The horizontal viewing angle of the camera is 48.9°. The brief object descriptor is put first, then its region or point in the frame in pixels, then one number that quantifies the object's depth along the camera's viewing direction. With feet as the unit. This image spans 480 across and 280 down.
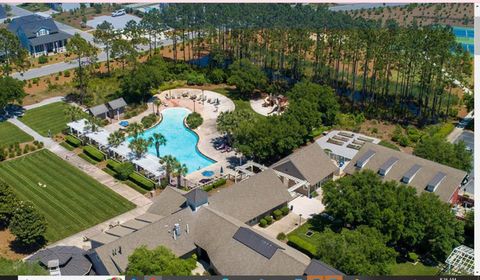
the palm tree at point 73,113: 308.79
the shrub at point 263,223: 222.28
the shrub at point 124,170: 260.21
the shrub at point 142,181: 253.24
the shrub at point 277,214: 228.24
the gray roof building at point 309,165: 248.11
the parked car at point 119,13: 551.59
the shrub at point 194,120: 312.09
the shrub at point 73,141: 296.05
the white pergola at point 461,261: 185.06
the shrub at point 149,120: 317.42
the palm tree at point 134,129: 284.41
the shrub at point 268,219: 224.76
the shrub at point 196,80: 380.99
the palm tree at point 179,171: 246.47
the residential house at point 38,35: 451.94
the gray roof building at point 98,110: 320.91
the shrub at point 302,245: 201.67
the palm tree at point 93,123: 295.89
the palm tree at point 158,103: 334.36
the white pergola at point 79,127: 297.74
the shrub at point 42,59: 430.20
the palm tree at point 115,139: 278.67
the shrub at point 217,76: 382.01
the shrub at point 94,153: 279.69
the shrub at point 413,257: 200.03
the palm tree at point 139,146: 268.62
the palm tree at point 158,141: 275.18
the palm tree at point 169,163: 246.68
